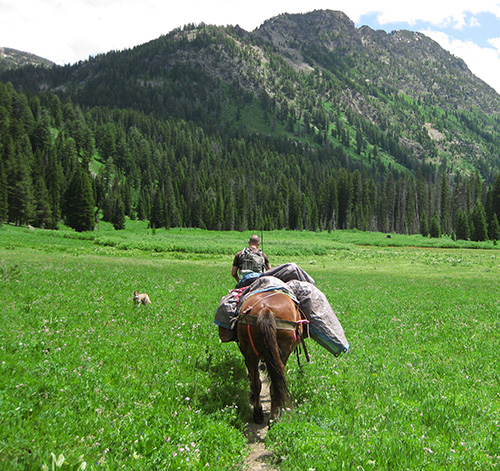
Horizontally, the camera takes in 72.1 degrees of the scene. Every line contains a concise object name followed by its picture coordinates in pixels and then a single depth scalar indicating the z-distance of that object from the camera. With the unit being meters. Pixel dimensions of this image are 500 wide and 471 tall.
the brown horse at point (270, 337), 6.25
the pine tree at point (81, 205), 94.75
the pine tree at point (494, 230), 98.06
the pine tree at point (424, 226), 122.69
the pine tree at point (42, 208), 90.56
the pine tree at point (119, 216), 121.19
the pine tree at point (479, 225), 98.19
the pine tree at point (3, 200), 71.26
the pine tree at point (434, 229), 117.44
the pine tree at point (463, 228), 103.56
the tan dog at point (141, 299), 15.05
